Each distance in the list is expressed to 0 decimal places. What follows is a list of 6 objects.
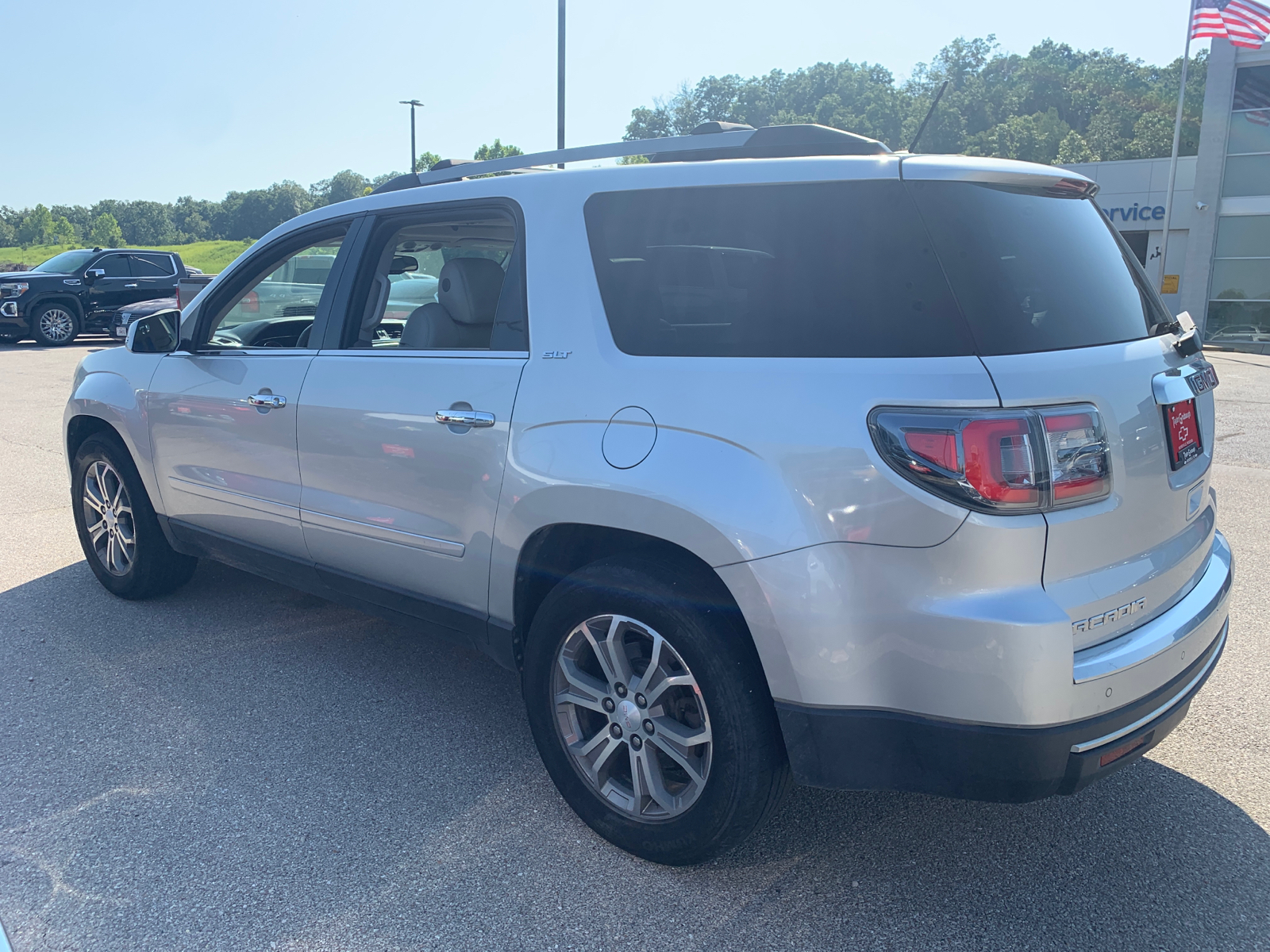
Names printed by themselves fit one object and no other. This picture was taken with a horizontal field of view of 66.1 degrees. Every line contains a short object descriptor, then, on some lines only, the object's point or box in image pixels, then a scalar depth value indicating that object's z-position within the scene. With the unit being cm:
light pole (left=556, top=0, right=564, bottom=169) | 1864
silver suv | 211
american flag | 2084
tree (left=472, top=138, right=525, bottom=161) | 8032
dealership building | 2767
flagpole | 2474
